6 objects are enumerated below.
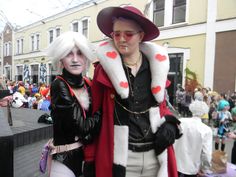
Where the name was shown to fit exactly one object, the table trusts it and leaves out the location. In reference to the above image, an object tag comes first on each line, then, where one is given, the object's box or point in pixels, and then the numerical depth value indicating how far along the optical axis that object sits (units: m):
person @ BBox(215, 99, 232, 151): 4.28
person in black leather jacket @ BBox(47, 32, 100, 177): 1.05
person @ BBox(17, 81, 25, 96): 7.96
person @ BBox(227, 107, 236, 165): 2.67
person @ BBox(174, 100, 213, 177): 2.16
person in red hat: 1.07
